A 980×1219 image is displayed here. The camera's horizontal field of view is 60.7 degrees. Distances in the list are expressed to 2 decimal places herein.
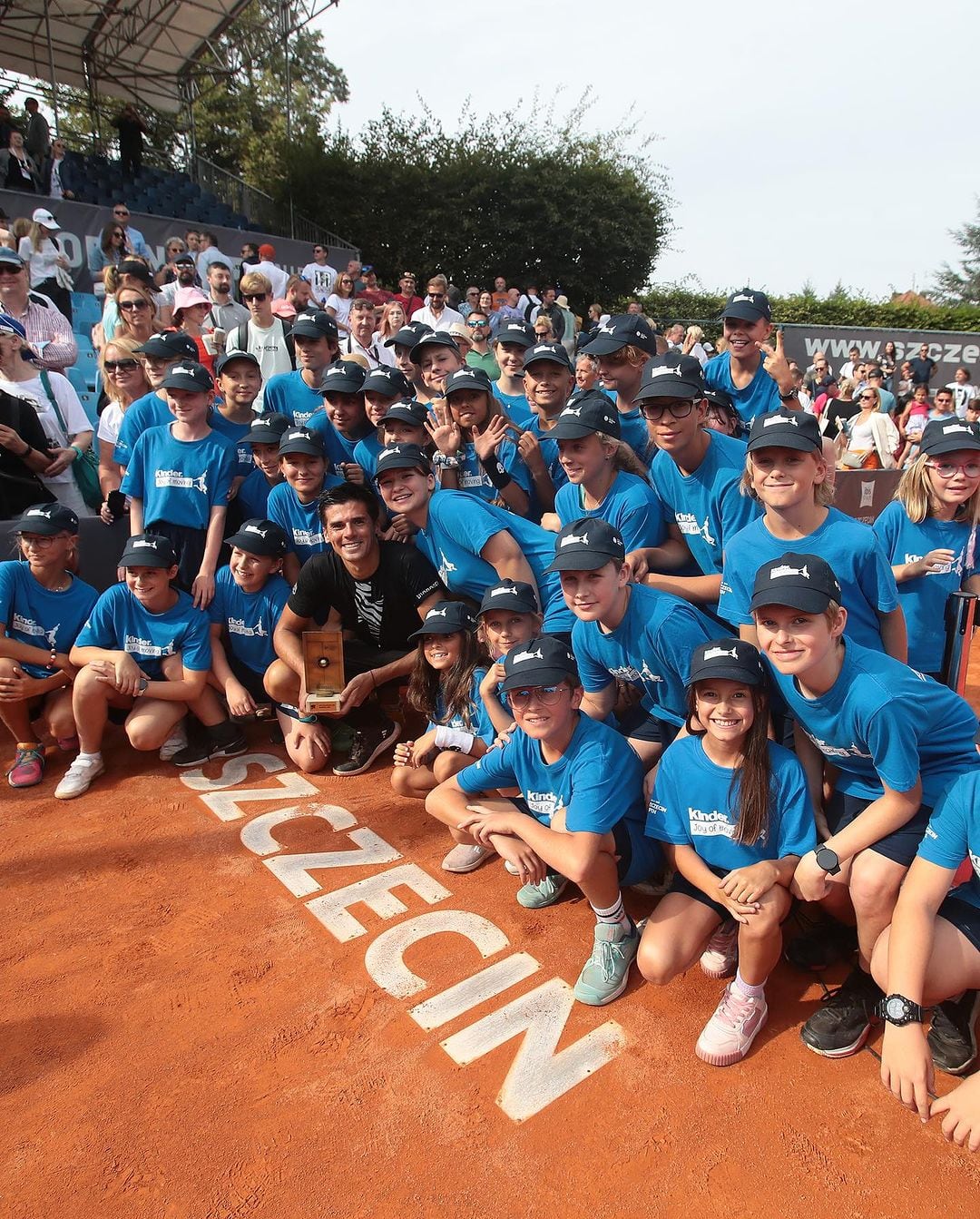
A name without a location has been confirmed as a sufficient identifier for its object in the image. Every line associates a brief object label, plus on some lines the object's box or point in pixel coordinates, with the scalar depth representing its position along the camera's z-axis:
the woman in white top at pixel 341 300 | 13.45
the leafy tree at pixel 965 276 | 53.72
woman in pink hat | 8.20
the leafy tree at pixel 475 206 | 27.08
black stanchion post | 4.09
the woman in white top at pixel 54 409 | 5.95
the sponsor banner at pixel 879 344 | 19.83
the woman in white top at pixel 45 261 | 10.16
